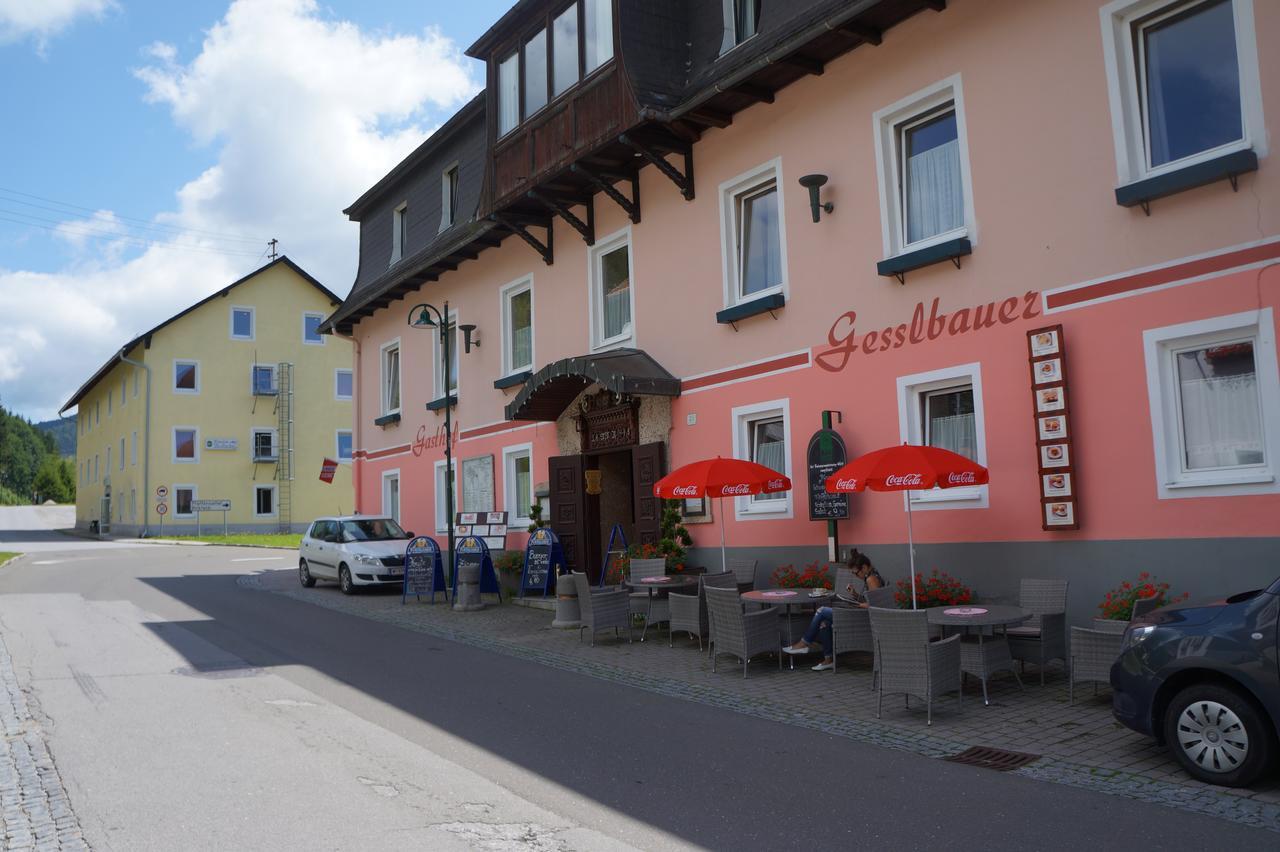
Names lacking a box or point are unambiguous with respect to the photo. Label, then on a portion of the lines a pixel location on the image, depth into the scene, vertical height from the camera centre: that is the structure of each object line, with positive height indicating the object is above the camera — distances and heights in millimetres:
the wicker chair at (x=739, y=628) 9906 -1136
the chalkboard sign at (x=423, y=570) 17812 -750
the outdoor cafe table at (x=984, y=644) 8188 -1152
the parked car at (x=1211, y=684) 5688 -1129
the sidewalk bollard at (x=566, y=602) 13961 -1121
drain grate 6531 -1712
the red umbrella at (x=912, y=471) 8734 +358
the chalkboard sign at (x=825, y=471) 11711 +522
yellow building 45594 +5987
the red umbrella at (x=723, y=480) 11391 +432
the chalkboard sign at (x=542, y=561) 16375 -619
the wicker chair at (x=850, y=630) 9641 -1159
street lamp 17241 +2569
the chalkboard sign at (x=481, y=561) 17391 -614
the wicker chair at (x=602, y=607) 12125 -1067
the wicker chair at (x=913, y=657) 7695 -1176
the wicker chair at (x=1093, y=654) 7723 -1193
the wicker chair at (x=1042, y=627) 8633 -1094
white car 19438 -427
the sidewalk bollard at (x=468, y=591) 16438 -1074
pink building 8617 +2795
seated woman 10039 -1056
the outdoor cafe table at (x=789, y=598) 10305 -882
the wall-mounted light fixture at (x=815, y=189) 11891 +3964
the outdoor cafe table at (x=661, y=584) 12352 -811
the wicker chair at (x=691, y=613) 11203 -1091
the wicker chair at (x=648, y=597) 12289 -1018
